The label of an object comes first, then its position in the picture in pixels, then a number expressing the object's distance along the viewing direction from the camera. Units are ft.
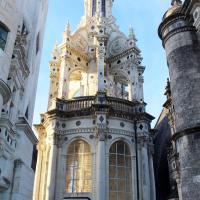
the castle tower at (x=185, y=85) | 38.11
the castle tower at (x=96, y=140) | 85.51
